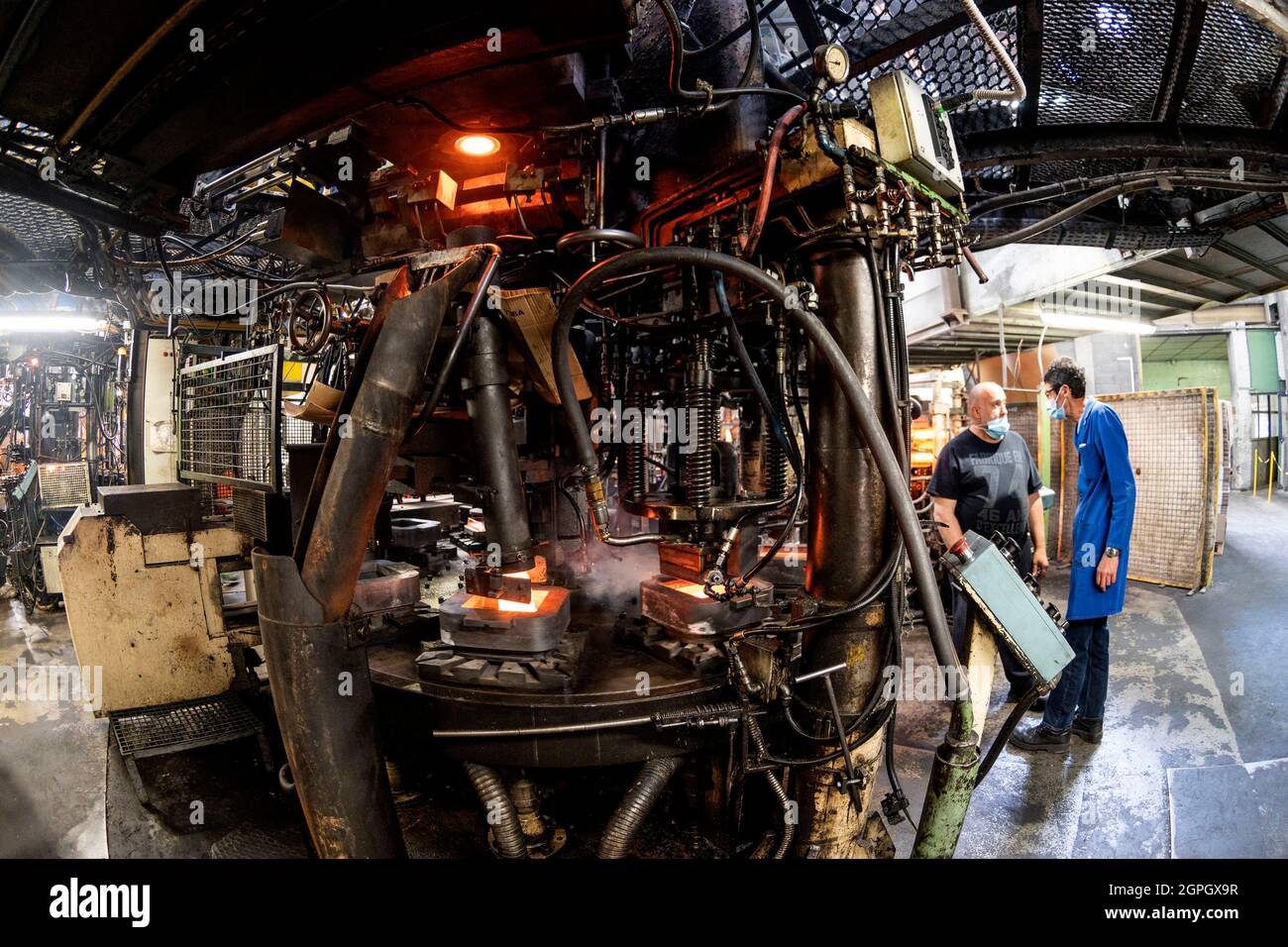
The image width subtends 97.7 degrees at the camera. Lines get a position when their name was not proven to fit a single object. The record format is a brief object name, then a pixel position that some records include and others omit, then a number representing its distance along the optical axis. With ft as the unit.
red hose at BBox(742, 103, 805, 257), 8.38
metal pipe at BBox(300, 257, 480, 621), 7.88
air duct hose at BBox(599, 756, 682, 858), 8.57
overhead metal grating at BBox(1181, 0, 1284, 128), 9.48
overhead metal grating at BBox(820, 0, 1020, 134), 9.77
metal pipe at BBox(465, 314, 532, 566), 9.36
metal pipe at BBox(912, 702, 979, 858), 7.63
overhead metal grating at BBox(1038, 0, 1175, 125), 9.43
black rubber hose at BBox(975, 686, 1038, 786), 8.36
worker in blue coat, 13.09
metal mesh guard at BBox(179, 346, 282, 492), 9.58
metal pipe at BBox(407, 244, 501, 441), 8.68
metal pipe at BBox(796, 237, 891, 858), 8.84
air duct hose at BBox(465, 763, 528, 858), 9.02
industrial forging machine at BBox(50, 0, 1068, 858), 8.09
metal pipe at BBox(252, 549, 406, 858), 7.84
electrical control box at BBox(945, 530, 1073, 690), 8.11
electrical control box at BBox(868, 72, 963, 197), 8.47
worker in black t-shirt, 14.78
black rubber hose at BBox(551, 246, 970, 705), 7.59
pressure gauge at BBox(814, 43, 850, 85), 8.17
